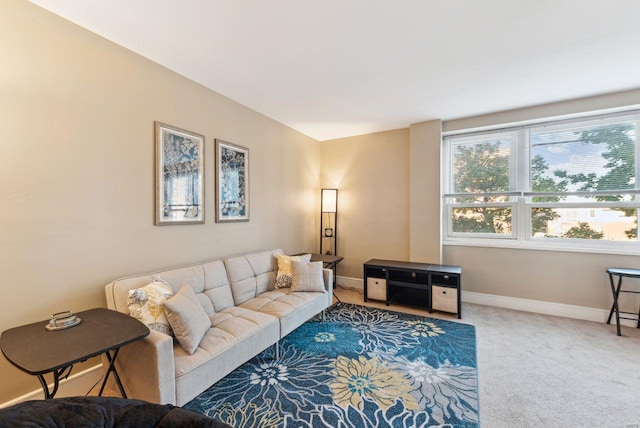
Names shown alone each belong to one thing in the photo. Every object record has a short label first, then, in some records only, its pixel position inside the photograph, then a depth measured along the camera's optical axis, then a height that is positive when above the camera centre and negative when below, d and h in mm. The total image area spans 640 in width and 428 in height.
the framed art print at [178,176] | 2464 +354
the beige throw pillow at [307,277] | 3102 -735
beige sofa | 1597 -906
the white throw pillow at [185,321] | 1819 -742
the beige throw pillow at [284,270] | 3197 -678
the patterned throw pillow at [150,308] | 1851 -659
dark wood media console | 3453 -960
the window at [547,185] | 3254 +388
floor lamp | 4758 -145
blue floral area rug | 1781 -1319
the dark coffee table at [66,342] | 1232 -667
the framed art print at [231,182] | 3047 +358
